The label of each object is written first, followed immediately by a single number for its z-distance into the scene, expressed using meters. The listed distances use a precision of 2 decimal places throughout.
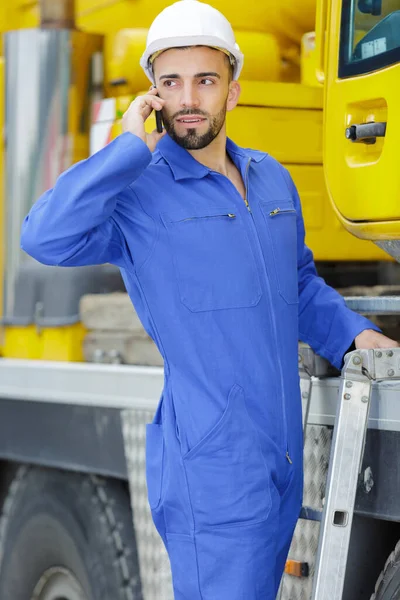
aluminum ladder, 4.52
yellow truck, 4.79
